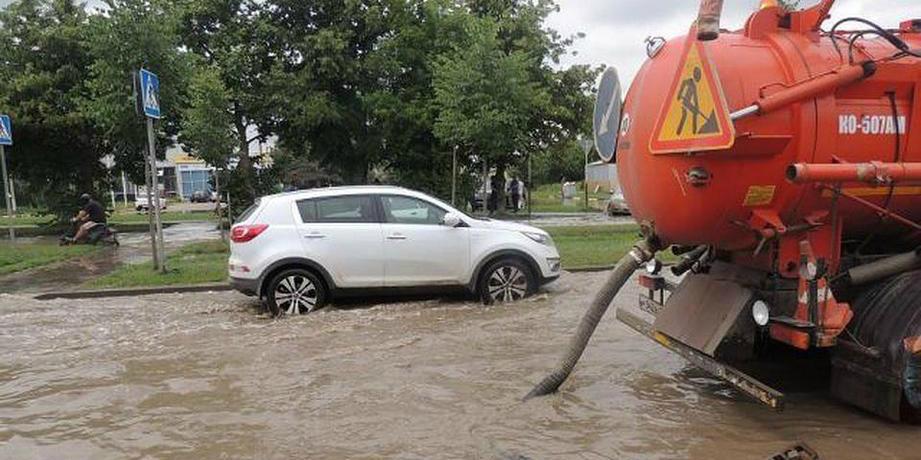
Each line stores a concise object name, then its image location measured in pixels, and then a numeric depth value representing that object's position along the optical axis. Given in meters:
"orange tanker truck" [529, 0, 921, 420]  4.63
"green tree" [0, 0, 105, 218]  23.19
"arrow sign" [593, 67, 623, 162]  5.84
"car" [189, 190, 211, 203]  64.38
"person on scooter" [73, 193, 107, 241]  19.06
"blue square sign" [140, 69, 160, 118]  12.14
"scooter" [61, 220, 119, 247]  19.06
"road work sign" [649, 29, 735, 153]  4.55
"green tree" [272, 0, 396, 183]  25.17
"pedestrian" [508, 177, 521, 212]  34.78
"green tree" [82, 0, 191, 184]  13.76
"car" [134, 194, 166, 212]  47.88
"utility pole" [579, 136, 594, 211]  29.75
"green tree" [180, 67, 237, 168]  17.95
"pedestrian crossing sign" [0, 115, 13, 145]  17.09
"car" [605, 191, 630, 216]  28.18
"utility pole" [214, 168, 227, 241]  20.58
